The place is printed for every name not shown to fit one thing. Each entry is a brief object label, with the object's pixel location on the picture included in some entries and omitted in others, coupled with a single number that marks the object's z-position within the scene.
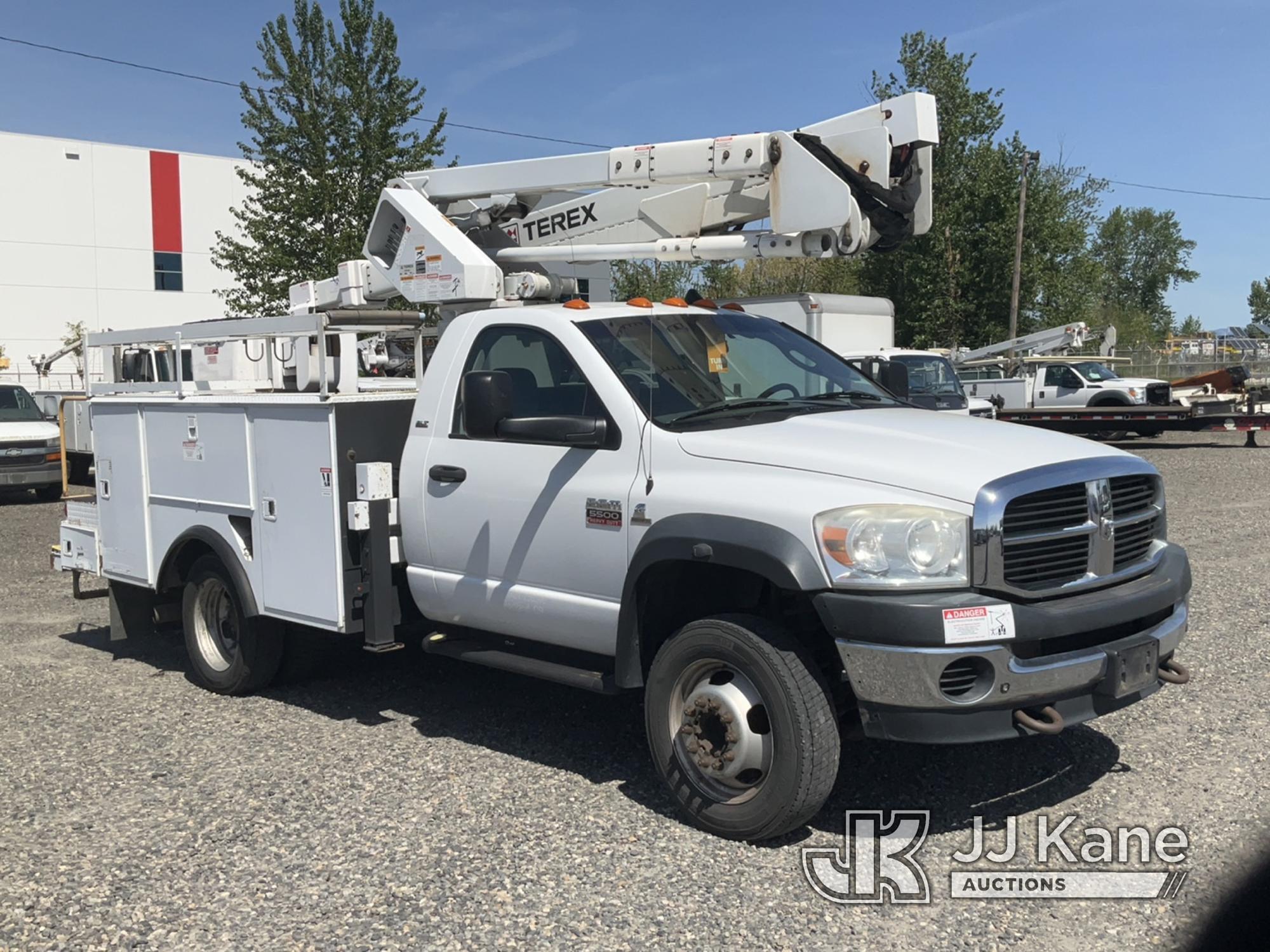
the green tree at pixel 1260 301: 126.82
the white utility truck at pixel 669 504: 4.35
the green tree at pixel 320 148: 21.12
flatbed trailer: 24.19
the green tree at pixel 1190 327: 131.62
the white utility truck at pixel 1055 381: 27.41
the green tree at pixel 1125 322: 75.81
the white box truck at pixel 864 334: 18.41
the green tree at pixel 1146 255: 112.38
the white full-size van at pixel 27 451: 17.08
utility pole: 36.78
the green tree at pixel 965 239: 38.81
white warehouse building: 43.72
